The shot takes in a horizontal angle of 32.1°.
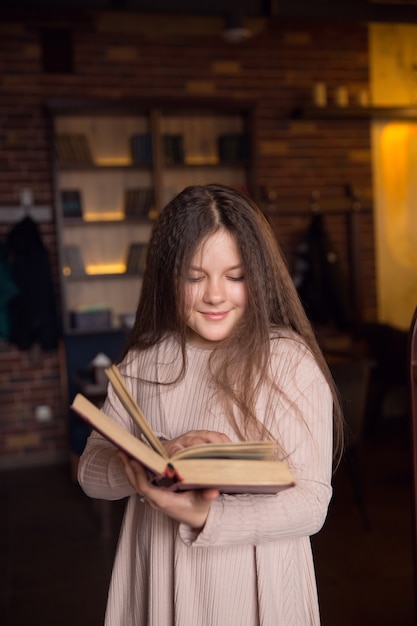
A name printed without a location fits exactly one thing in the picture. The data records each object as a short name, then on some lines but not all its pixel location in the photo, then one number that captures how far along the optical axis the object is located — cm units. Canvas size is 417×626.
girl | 113
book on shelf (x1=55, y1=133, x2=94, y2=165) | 500
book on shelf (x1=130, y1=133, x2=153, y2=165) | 512
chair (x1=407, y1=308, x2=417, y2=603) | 149
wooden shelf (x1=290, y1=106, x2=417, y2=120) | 540
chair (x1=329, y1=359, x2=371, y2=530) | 354
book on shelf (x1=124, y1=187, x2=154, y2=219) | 515
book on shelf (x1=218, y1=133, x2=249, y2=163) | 534
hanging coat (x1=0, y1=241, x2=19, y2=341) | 477
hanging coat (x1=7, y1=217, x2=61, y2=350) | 483
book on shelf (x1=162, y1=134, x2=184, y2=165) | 518
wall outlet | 511
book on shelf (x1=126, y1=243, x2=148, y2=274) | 513
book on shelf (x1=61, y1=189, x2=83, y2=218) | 500
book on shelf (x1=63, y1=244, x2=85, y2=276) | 500
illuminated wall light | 581
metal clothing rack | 558
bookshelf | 501
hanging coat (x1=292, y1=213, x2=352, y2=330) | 539
